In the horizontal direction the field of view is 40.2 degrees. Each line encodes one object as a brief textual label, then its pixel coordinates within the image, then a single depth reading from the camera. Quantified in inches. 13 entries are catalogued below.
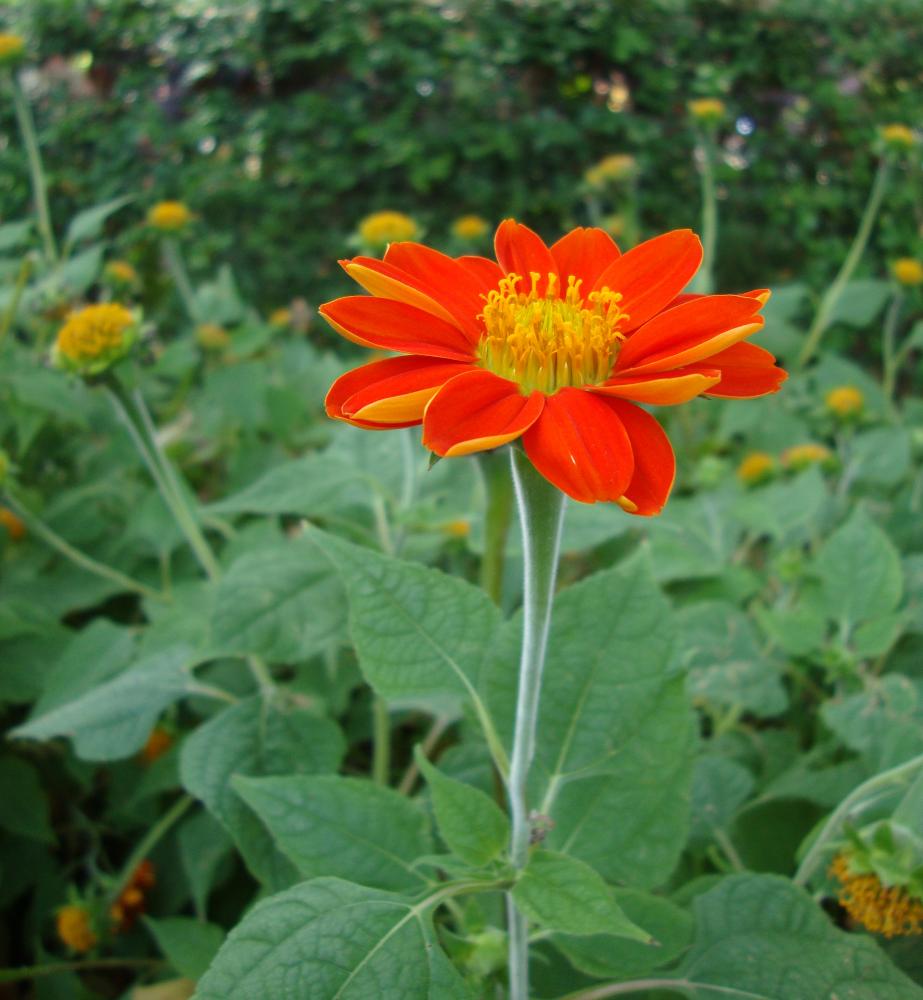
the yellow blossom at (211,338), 21.4
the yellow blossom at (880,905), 9.6
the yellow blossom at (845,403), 18.6
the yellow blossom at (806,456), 18.3
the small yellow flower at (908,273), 24.6
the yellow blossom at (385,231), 16.2
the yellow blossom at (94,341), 13.4
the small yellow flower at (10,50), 21.7
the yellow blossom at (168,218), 22.3
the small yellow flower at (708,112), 26.0
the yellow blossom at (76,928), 13.6
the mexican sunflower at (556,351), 7.8
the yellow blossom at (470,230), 25.6
